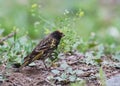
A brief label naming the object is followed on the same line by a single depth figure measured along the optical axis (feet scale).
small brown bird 31.58
